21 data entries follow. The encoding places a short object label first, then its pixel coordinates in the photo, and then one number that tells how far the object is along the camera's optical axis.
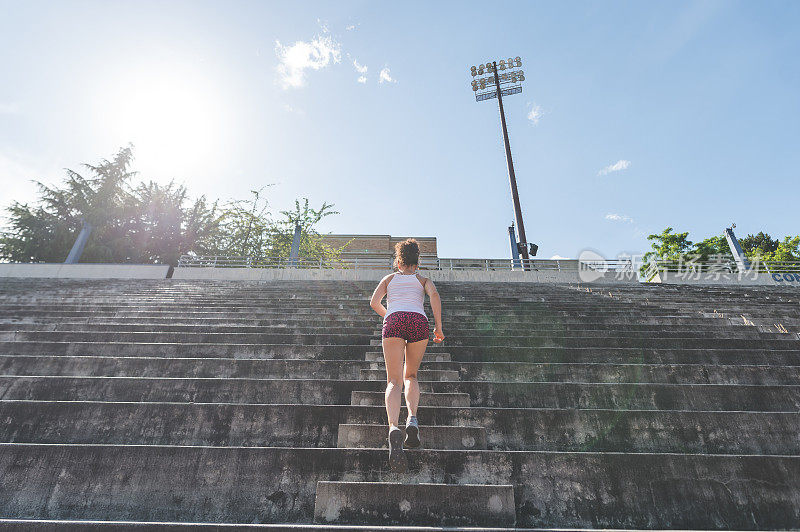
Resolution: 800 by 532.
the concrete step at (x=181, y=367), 4.12
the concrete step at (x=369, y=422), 2.87
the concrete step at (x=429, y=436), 2.79
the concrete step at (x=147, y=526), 1.90
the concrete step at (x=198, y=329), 5.96
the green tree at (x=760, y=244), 39.22
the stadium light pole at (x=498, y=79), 20.66
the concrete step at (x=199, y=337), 5.22
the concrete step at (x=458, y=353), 4.65
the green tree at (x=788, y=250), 29.28
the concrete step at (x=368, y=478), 2.24
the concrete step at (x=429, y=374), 4.03
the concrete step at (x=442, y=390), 3.45
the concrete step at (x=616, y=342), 5.10
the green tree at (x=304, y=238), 25.45
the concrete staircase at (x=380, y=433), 2.24
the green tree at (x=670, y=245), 31.46
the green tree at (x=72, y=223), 20.31
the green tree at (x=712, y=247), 31.25
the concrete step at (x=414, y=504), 2.12
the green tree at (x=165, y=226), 23.22
